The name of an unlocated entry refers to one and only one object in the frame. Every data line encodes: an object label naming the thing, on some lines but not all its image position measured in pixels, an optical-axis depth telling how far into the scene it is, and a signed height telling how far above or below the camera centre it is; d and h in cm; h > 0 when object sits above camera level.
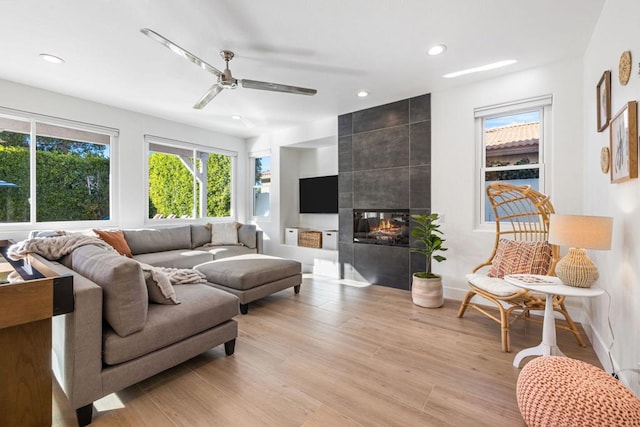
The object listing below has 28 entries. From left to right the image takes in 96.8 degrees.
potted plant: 334 -79
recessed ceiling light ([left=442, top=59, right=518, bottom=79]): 300 +158
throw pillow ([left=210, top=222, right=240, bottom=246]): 502 -42
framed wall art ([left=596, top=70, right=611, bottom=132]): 205 +84
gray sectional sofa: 151 -73
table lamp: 183 -19
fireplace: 409 -23
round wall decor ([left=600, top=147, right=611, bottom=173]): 206 +39
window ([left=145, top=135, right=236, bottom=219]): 496 +59
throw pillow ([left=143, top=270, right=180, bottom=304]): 201 -56
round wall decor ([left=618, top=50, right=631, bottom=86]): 170 +89
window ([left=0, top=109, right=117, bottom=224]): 355 +56
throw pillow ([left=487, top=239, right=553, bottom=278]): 270 -46
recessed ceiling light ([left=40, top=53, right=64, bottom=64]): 283 +154
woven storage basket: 526 -52
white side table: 191 -63
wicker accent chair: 237 -39
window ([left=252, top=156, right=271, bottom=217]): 606 +56
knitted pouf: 113 -79
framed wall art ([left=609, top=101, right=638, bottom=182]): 158 +42
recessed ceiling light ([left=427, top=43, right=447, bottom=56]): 268 +156
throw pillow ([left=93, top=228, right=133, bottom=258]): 378 -40
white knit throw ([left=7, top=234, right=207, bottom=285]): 208 -29
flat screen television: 529 +33
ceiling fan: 254 +121
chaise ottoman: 314 -76
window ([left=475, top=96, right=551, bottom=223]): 318 +82
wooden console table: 134 -68
